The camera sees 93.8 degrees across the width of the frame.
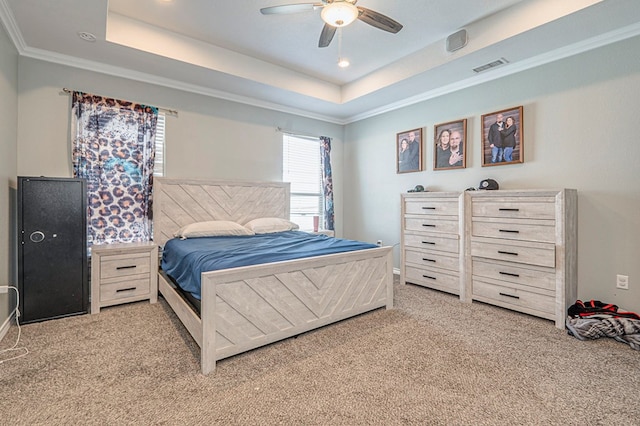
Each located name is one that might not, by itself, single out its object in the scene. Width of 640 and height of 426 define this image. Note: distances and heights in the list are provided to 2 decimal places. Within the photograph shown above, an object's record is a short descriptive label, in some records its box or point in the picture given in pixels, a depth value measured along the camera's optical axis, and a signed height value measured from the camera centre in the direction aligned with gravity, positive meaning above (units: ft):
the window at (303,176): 16.01 +2.06
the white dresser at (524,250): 8.81 -1.17
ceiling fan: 6.74 +4.76
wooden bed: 6.52 -2.11
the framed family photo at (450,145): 12.46 +2.93
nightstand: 9.62 -2.03
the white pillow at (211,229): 11.35 -0.63
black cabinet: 8.61 -1.03
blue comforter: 7.29 -1.08
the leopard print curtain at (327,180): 17.01 +1.89
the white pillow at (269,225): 12.97 -0.52
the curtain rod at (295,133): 15.49 +4.29
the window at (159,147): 12.17 +2.71
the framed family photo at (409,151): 14.14 +3.03
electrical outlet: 8.66 -2.00
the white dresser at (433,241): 11.37 -1.12
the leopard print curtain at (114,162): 10.59 +1.89
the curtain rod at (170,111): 12.20 +4.20
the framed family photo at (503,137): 10.80 +2.85
